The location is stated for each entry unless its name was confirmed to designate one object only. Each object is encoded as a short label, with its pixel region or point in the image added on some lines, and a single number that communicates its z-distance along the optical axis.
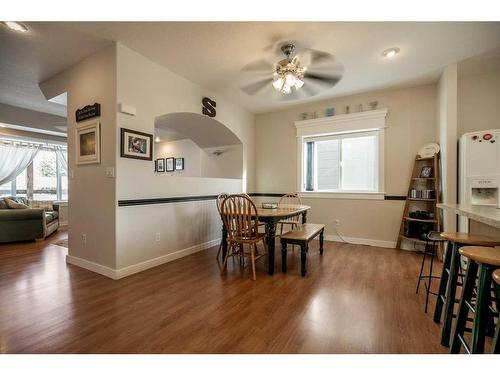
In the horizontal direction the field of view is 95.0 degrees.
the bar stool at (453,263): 1.41
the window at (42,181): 5.57
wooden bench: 2.55
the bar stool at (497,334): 0.88
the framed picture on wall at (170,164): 6.08
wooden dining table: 2.57
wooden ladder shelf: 3.26
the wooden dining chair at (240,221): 2.54
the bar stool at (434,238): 1.86
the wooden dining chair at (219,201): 2.81
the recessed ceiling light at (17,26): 2.13
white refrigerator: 2.56
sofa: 3.89
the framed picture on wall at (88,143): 2.63
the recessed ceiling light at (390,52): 2.54
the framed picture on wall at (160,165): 6.43
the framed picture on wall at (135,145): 2.53
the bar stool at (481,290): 1.06
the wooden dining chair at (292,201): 3.76
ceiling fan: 2.10
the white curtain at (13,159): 5.06
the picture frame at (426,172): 3.38
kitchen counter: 1.11
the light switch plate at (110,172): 2.49
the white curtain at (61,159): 6.20
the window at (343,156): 3.85
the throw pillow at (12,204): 4.42
